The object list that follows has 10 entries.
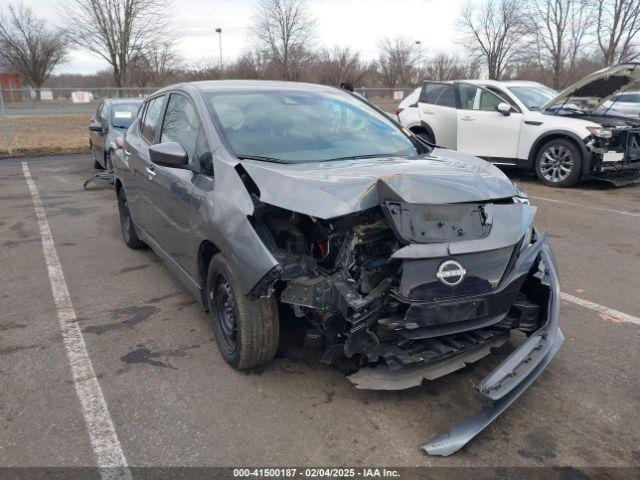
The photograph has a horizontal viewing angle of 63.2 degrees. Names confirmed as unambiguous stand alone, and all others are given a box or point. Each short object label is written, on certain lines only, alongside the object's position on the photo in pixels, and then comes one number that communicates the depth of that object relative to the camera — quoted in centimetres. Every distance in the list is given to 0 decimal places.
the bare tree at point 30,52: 5100
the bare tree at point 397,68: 3978
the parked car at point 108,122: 981
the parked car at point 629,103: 1555
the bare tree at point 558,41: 3362
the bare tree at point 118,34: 2656
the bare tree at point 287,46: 3041
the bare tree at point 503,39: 3412
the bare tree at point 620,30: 2881
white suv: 872
